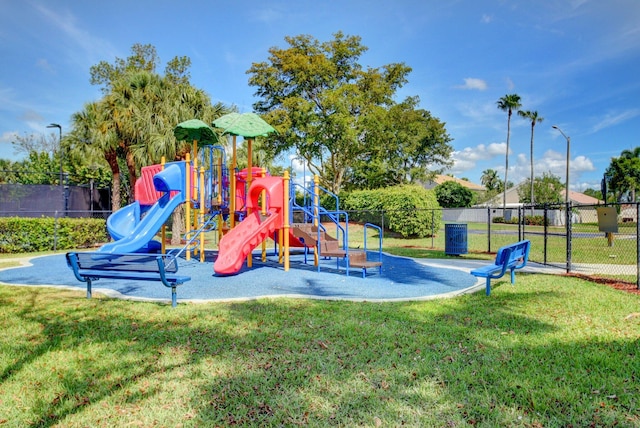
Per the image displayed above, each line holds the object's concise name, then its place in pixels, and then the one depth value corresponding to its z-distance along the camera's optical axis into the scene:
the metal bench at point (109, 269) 6.41
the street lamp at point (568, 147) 24.71
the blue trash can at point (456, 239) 14.27
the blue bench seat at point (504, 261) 7.01
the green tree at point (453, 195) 48.22
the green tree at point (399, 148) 30.95
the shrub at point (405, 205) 22.77
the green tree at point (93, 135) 18.09
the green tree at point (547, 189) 47.84
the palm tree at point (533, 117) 49.84
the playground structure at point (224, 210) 10.05
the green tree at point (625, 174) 52.69
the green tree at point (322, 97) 28.81
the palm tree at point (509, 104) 48.12
